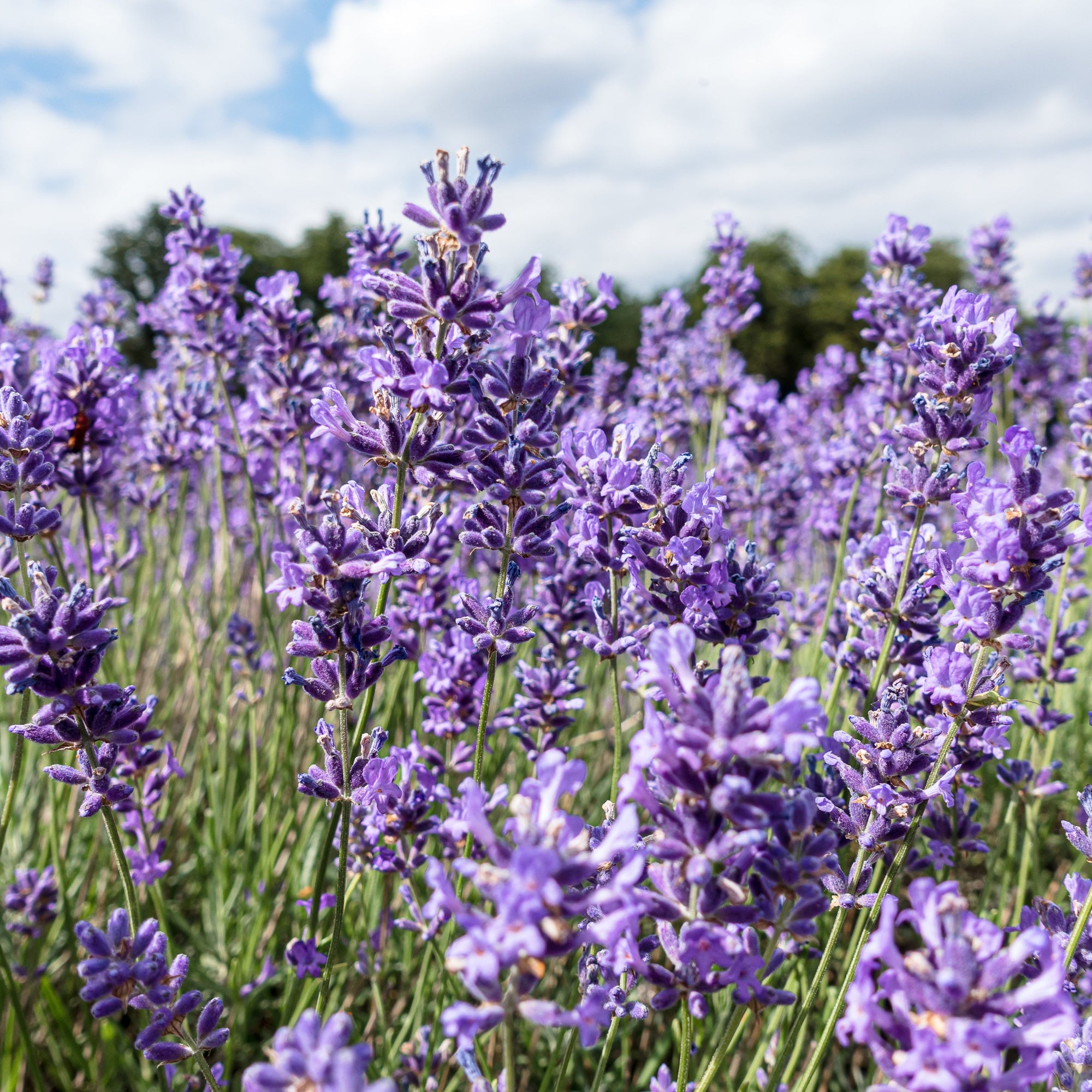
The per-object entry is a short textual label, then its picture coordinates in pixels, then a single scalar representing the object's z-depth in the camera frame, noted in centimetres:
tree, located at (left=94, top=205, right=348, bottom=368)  3078
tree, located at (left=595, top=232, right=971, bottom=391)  3067
